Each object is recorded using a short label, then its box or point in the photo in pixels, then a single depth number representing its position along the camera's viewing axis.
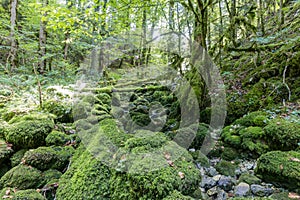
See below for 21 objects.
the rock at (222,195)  2.49
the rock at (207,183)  2.70
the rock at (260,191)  2.41
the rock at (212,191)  2.57
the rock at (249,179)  2.61
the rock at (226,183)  2.65
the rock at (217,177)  2.81
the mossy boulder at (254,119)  3.54
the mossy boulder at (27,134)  3.12
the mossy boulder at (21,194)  2.22
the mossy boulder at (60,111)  4.16
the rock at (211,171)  2.96
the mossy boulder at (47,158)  2.81
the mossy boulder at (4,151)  2.94
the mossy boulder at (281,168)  2.31
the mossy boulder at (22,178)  2.55
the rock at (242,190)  2.48
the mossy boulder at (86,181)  2.21
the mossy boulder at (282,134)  2.90
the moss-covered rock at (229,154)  3.30
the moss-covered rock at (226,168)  2.93
